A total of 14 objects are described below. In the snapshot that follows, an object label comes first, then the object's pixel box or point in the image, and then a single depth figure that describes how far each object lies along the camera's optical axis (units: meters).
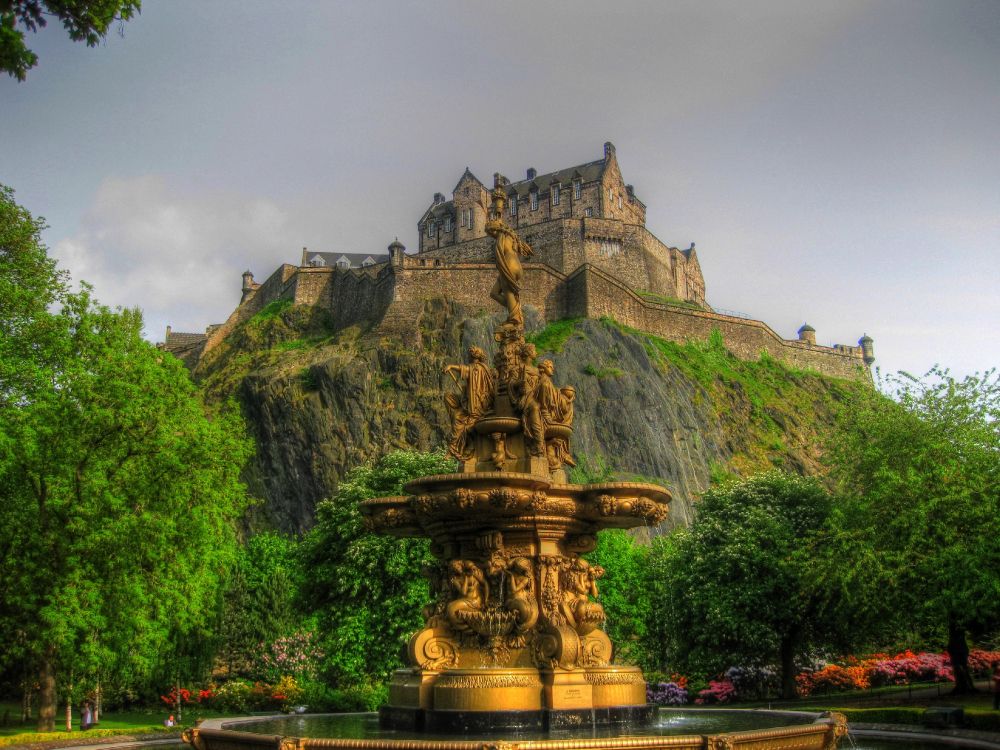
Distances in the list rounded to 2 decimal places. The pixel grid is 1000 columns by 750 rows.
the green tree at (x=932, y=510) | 22.62
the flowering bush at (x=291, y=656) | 36.81
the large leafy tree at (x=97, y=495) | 21.61
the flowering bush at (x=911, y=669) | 29.25
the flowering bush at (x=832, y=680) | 29.73
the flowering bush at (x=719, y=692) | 30.45
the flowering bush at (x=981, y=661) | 30.67
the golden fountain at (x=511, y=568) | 10.97
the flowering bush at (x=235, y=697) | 33.47
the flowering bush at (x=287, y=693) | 31.03
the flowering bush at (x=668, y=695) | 30.14
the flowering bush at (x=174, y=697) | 35.69
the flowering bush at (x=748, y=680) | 31.59
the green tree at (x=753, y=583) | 28.72
